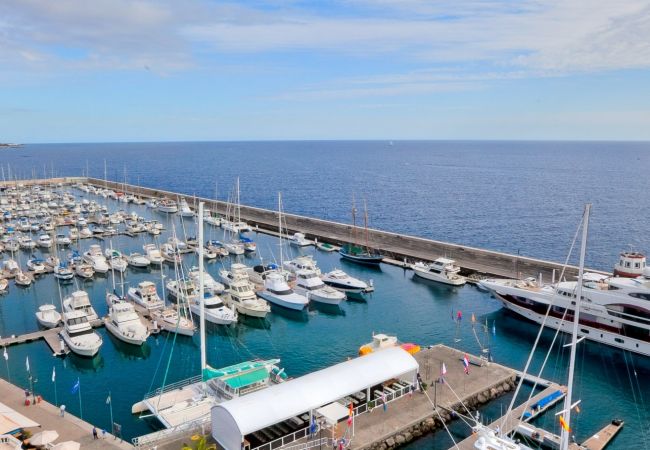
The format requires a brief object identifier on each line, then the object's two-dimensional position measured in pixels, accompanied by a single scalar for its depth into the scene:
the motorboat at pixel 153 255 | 70.62
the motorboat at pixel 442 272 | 63.38
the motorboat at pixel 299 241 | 83.72
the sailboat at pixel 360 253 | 72.38
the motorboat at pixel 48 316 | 47.78
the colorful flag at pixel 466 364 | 34.91
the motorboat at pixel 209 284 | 54.84
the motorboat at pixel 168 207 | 113.12
